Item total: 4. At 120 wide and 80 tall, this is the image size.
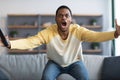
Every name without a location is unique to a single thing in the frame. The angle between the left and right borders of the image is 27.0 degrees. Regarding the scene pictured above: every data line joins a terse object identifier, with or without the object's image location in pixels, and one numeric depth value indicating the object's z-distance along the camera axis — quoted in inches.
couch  120.5
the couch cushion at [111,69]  118.3
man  98.2
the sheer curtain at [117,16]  228.7
